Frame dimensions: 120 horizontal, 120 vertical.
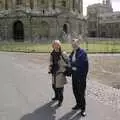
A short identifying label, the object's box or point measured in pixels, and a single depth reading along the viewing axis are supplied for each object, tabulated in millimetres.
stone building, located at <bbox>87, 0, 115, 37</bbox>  61010
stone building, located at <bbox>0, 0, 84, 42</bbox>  33406
